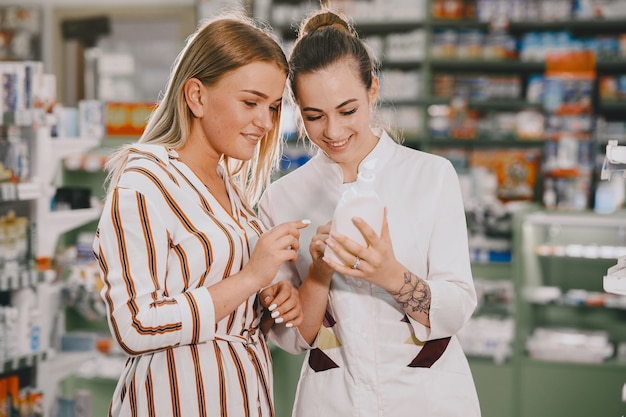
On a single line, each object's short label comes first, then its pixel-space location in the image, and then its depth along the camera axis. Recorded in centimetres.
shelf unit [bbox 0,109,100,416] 384
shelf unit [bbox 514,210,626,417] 486
